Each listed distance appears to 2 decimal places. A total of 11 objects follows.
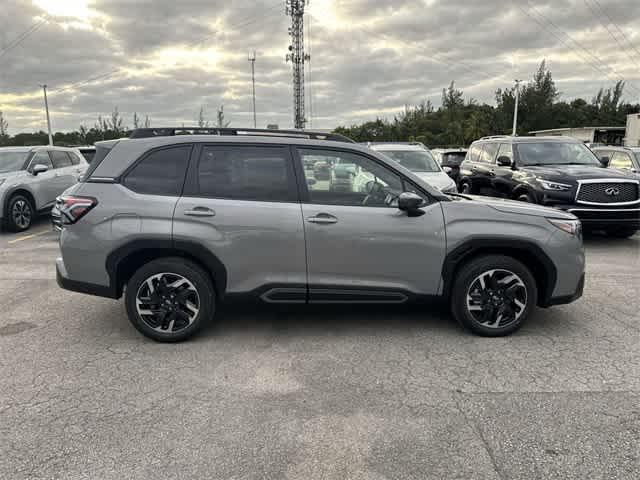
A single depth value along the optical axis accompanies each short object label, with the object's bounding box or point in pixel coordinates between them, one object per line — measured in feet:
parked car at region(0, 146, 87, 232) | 31.81
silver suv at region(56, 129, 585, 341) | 13.32
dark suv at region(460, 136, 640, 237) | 26.63
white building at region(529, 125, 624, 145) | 135.85
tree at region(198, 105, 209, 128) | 120.30
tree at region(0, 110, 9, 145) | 124.16
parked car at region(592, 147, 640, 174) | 37.01
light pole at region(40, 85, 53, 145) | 129.48
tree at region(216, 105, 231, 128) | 119.57
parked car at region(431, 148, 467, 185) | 53.61
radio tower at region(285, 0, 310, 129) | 137.00
